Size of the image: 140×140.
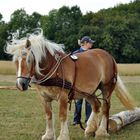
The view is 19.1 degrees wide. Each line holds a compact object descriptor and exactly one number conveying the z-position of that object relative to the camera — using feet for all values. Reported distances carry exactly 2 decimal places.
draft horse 21.36
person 28.77
